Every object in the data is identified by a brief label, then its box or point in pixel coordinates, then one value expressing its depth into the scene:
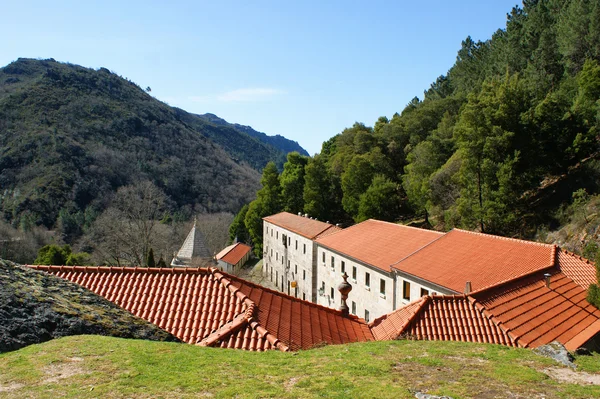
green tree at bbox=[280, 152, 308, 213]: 54.61
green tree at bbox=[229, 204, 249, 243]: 68.38
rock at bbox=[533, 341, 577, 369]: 7.93
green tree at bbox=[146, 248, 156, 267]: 27.66
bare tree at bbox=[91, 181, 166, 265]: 29.73
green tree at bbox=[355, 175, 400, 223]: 41.16
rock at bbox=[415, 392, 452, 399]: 5.19
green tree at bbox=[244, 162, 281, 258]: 55.94
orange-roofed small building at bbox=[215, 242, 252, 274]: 52.75
